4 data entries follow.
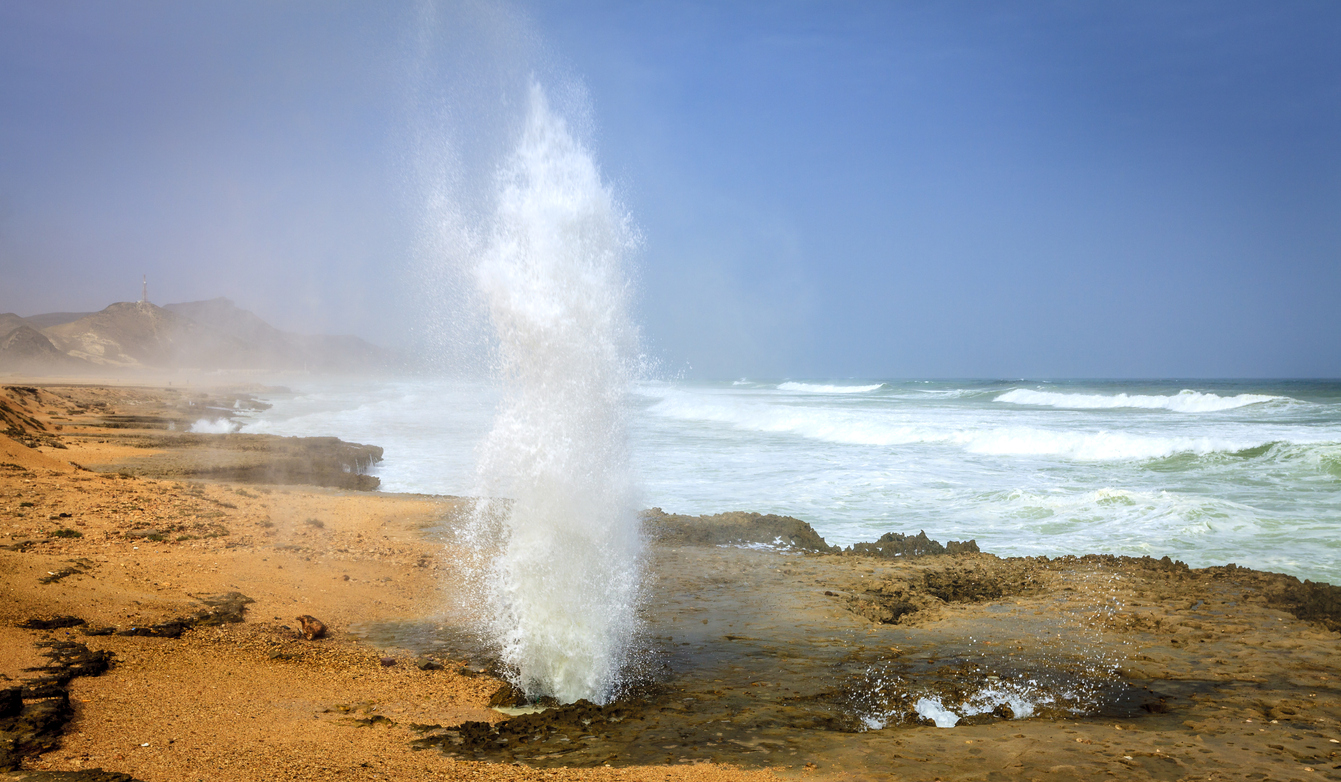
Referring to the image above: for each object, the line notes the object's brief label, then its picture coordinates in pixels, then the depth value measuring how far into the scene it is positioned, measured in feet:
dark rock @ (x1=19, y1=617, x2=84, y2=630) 17.95
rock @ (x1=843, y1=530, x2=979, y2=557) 31.71
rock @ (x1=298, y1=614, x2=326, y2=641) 20.44
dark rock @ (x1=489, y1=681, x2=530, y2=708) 16.88
